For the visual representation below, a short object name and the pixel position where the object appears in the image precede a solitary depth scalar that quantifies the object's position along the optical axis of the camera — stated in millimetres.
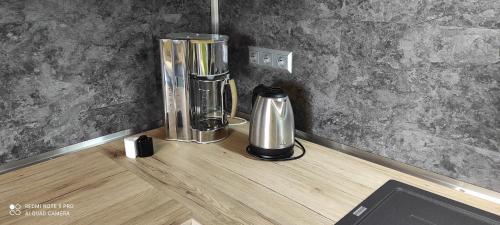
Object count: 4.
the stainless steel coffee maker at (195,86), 1183
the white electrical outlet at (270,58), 1259
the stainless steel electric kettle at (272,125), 1096
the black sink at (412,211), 837
